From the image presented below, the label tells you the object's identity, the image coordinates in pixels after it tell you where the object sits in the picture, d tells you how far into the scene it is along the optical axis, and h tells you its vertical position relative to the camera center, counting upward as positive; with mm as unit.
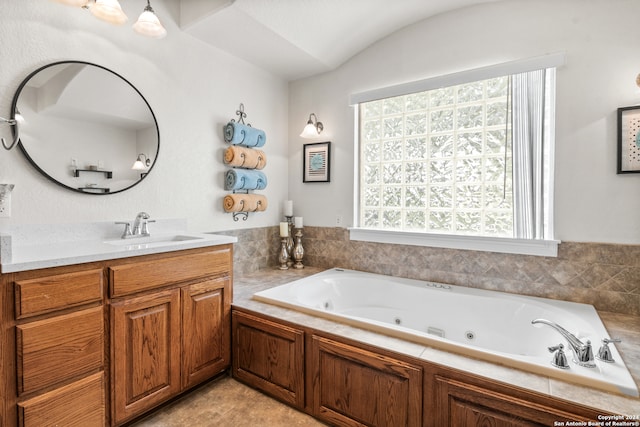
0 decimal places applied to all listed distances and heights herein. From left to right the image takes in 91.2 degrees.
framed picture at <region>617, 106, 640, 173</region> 1963 +442
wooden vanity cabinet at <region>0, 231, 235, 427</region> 1324 -644
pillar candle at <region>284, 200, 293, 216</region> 3365 +16
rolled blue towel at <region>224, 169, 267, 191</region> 2840 +268
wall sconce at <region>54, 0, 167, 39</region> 1703 +1098
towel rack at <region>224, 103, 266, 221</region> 2959 +172
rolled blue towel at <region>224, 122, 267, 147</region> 2805 +678
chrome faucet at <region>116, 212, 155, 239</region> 2121 -135
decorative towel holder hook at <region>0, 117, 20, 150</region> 1645 +400
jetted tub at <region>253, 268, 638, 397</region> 1370 -693
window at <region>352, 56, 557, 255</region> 2273 +419
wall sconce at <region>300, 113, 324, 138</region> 3068 +778
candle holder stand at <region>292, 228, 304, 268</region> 3293 -457
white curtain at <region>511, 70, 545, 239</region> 2256 +421
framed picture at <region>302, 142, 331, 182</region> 3254 +494
